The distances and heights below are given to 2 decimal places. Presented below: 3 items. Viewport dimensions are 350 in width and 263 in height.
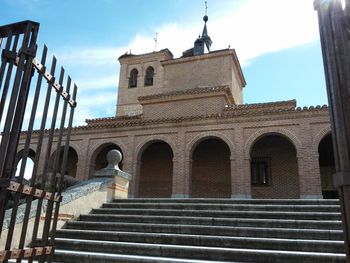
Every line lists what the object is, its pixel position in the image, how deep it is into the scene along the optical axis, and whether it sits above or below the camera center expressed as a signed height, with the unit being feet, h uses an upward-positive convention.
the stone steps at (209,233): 14.92 -0.23
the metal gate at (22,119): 7.64 +2.69
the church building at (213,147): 45.93 +13.63
